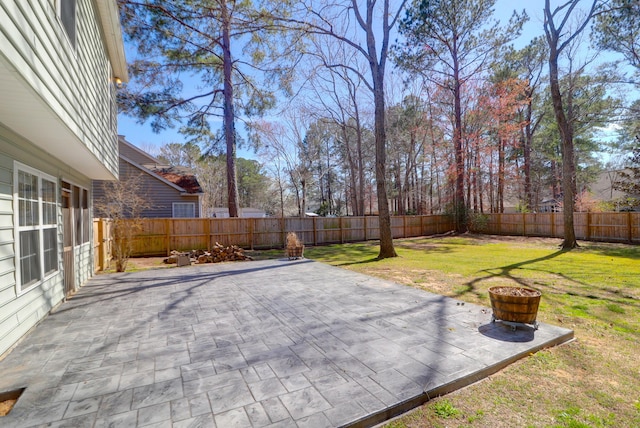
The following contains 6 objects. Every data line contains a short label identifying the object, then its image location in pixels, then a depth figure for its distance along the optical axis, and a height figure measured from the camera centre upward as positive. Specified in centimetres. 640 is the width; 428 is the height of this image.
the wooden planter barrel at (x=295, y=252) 935 -120
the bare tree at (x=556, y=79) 1092 +478
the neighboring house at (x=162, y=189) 1268 +136
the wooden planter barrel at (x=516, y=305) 329 -110
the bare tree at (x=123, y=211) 795 +31
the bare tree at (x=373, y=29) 979 +631
